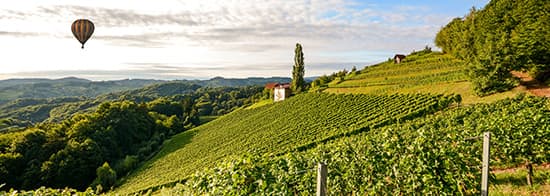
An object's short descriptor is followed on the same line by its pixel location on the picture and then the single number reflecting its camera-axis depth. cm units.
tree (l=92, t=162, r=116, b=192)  4575
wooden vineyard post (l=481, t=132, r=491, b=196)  564
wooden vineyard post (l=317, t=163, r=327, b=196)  443
